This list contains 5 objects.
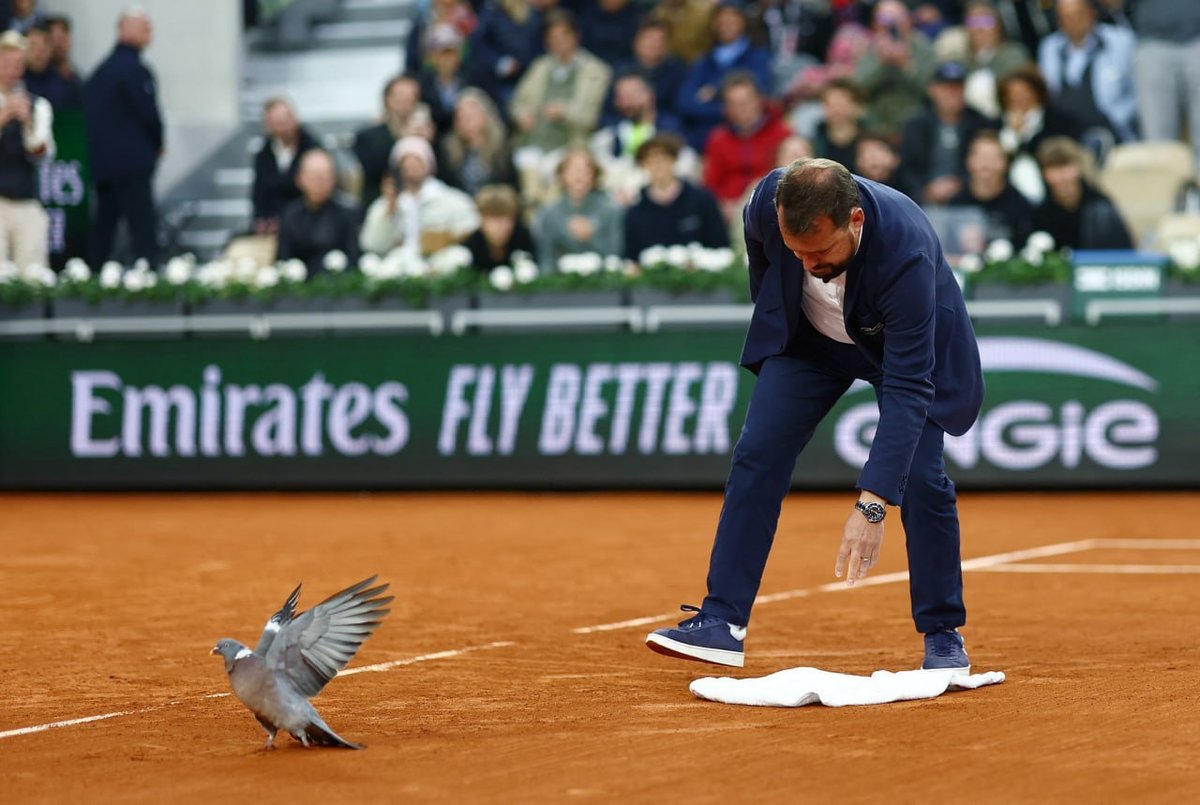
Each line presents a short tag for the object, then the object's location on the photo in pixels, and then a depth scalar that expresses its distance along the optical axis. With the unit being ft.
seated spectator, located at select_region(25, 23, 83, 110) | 59.98
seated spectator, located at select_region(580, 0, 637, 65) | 63.41
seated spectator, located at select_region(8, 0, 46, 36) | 63.26
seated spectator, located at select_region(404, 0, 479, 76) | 64.03
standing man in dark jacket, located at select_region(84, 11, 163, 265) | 58.85
